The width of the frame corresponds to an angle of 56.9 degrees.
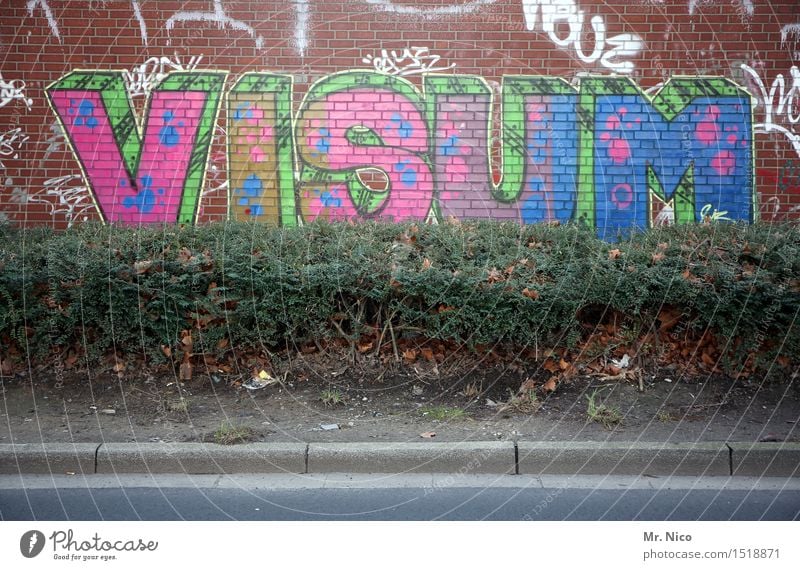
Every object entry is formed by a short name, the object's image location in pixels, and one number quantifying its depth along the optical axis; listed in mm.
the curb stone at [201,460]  5043
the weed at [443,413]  5718
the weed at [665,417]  5641
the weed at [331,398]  5911
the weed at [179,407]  5844
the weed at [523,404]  5805
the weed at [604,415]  5543
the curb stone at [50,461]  5043
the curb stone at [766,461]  5055
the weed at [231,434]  5203
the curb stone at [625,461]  5059
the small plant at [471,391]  6055
